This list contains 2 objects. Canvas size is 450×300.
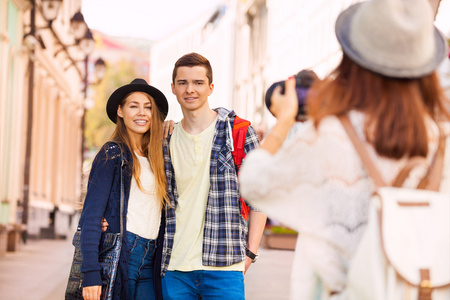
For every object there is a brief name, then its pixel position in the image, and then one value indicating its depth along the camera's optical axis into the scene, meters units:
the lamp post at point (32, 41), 15.31
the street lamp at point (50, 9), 15.24
